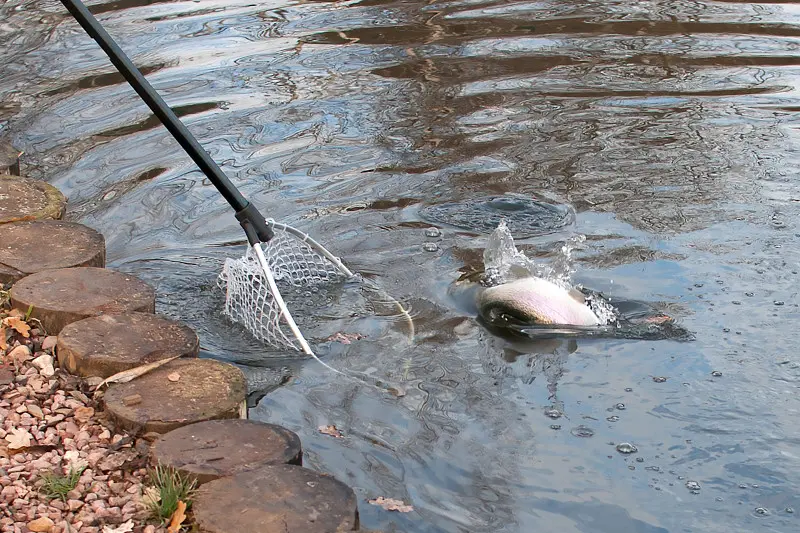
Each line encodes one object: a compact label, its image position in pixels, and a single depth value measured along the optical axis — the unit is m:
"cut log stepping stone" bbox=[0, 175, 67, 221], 5.02
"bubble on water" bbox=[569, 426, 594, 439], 4.05
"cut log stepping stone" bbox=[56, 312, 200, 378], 3.73
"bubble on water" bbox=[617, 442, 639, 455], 3.95
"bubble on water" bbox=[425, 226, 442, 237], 5.95
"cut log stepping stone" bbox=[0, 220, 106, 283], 4.44
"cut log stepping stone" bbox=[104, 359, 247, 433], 3.43
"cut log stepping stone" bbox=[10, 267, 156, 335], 4.07
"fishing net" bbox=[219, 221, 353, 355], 4.65
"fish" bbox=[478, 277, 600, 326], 4.82
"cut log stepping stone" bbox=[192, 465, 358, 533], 2.89
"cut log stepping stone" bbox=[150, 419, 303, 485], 3.16
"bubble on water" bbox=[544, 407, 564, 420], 4.19
